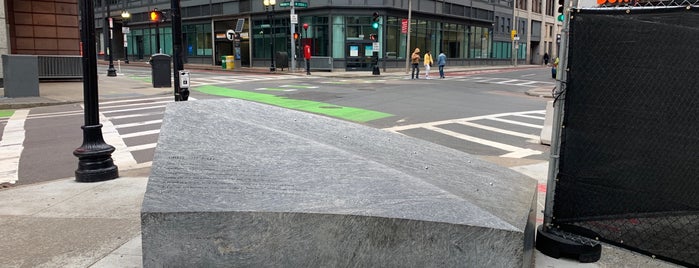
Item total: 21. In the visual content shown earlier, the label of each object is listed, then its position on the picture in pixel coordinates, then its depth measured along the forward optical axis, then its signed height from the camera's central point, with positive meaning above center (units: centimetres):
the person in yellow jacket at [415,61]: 3296 +22
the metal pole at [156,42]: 5388 +220
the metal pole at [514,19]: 6378 +546
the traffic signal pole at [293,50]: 3796 +102
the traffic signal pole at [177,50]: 954 +24
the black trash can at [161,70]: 2297 -27
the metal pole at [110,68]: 3108 -26
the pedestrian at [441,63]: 3516 +11
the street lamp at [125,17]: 3884 +337
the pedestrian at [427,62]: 3366 +17
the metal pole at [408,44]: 4109 +155
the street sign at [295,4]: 3793 +419
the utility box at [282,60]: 4159 +31
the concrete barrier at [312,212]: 332 -93
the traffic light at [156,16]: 1424 +125
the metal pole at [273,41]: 4050 +195
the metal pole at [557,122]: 409 -44
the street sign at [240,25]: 4744 +338
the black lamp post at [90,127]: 691 -82
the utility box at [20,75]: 1795 -40
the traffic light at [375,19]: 3750 +312
